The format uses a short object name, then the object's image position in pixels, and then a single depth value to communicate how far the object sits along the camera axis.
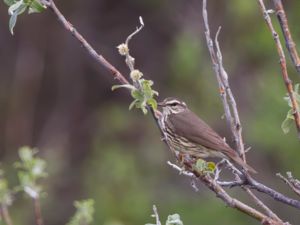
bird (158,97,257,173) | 9.88
